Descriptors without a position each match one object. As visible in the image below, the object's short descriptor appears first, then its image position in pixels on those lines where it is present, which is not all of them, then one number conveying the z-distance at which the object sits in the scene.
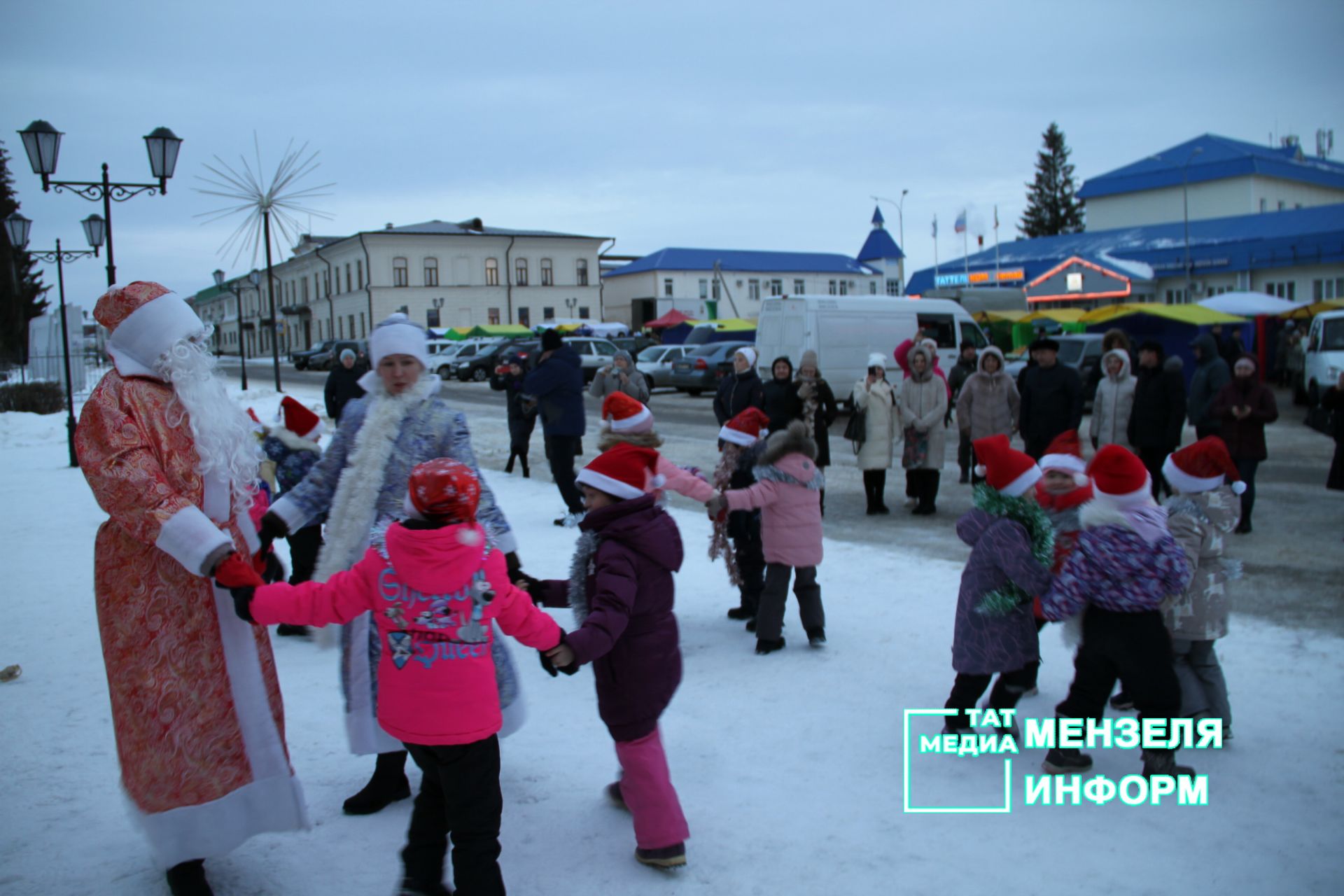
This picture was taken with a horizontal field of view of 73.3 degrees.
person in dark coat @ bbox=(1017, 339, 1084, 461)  8.68
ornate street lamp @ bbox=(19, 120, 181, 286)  11.06
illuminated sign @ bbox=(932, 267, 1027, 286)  39.31
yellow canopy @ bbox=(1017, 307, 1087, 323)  24.97
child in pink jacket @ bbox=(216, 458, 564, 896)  2.47
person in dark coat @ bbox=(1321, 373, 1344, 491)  7.89
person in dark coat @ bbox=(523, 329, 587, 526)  8.05
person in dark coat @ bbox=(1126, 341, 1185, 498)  8.28
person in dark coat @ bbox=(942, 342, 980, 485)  10.80
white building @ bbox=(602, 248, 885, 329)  64.81
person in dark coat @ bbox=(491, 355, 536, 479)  11.27
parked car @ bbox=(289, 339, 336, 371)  46.41
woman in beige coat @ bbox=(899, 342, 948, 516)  9.11
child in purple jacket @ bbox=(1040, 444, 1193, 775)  3.29
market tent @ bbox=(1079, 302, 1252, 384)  20.88
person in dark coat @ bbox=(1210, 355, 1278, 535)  7.97
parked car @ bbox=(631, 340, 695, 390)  25.55
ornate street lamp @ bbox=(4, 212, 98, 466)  17.22
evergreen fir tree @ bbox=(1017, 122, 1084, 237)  75.81
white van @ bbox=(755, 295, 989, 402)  17.31
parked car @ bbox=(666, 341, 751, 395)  24.22
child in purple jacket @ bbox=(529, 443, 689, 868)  2.93
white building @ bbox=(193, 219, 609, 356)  60.59
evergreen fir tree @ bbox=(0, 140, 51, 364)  33.19
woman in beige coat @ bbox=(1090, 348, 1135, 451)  8.63
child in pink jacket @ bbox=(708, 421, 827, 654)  4.86
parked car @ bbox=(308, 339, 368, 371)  44.45
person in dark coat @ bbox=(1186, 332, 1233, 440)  8.77
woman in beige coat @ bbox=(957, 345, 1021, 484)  9.32
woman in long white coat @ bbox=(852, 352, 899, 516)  9.30
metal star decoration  17.67
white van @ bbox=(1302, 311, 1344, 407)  16.03
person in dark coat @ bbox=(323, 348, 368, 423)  9.26
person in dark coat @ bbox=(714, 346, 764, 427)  7.73
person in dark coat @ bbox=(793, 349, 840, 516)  8.20
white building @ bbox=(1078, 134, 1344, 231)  48.00
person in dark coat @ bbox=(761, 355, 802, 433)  7.99
